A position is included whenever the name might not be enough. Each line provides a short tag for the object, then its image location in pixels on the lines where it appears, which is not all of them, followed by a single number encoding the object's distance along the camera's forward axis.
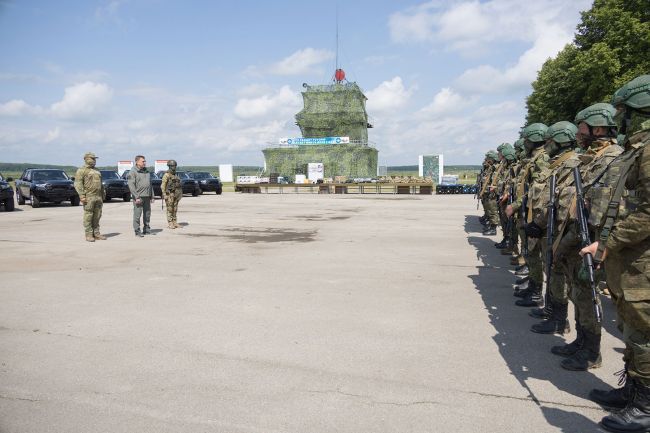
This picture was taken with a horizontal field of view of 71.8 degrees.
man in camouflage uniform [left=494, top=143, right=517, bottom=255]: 8.84
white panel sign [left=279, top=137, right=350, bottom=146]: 64.00
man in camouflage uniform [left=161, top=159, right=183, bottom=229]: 13.26
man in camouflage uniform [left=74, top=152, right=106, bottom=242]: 10.94
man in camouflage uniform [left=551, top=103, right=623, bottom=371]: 3.90
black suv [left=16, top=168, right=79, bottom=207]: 21.06
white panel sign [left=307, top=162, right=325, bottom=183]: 43.22
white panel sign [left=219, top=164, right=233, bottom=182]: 48.64
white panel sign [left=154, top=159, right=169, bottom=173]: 43.07
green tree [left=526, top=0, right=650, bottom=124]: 24.17
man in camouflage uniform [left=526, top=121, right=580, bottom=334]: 4.53
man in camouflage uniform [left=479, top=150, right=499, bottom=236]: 11.56
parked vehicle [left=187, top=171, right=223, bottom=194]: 33.62
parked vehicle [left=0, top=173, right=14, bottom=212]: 19.31
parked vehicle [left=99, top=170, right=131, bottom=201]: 24.67
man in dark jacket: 11.93
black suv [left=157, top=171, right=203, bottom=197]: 30.20
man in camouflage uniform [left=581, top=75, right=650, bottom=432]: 2.88
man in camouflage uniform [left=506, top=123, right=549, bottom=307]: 5.76
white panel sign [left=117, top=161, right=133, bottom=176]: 42.84
